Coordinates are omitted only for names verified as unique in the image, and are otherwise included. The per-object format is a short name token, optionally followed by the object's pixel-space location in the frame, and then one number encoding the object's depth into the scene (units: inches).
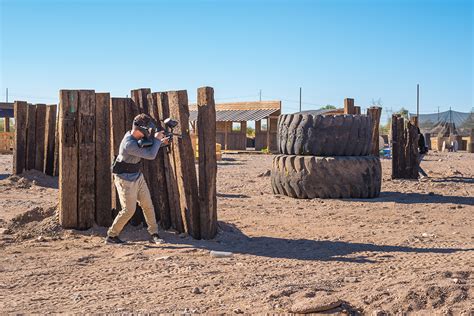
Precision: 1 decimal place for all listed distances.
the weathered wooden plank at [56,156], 642.2
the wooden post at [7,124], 1409.0
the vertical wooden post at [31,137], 641.0
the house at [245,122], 1482.5
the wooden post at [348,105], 758.5
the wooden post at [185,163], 350.9
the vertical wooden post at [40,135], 644.7
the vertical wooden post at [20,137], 636.7
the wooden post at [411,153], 700.0
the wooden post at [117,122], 374.0
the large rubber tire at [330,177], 525.0
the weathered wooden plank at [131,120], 375.6
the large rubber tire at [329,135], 532.7
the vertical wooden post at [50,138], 633.6
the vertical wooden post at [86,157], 369.4
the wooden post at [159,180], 364.8
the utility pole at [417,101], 2142.5
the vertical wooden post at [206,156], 347.6
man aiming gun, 335.0
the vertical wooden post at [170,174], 358.9
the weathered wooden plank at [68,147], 367.9
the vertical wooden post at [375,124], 711.6
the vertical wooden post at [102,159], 372.2
